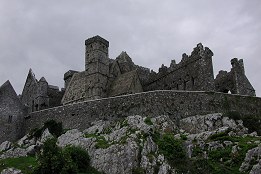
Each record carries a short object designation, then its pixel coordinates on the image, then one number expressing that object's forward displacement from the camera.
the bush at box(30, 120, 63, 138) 28.57
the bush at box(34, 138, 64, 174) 20.33
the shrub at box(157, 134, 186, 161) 21.39
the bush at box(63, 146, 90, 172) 21.57
